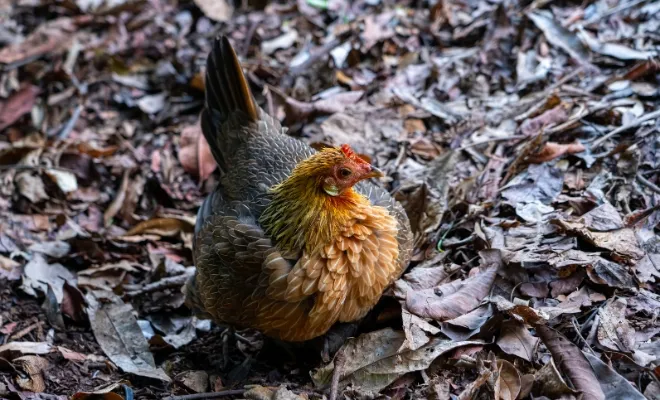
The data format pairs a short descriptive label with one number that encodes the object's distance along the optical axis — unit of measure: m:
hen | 3.31
